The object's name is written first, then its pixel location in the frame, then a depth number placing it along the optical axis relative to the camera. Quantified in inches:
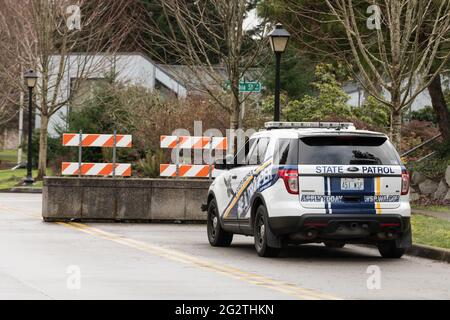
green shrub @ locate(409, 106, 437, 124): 2055.5
